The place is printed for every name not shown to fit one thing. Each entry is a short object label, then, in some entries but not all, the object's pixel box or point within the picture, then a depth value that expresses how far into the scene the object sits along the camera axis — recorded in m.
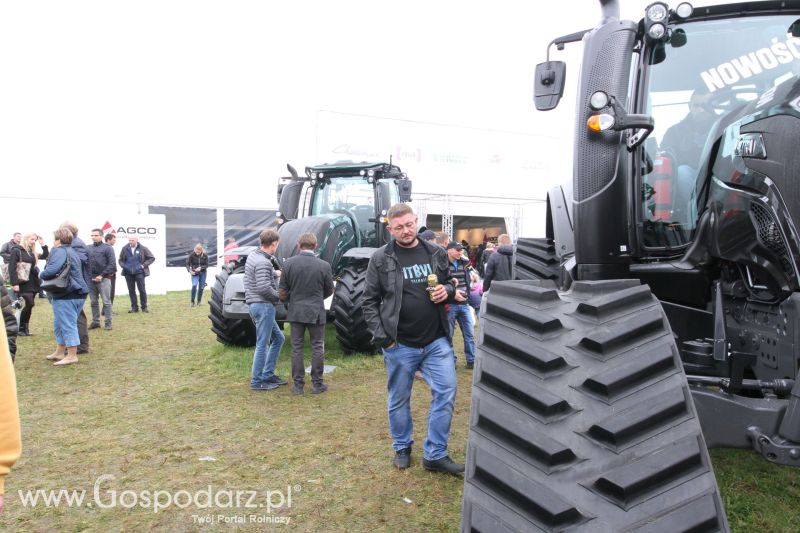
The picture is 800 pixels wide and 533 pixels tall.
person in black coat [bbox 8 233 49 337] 9.16
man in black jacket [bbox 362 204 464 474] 3.99
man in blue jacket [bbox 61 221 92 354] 7.81
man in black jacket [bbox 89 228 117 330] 10.46
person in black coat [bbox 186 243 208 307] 14.20
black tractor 1.48
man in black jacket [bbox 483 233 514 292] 8.51
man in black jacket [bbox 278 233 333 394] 6.07
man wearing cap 7.15
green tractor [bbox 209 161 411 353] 7.16
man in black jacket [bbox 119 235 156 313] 12.45
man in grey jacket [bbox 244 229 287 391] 6.27
